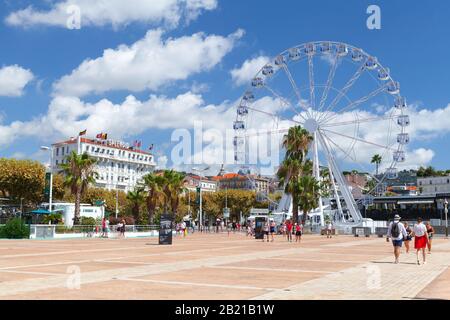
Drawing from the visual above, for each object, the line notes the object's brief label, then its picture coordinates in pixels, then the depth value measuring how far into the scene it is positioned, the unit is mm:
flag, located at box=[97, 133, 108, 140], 144000
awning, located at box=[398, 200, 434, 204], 111438
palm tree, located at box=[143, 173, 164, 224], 58312
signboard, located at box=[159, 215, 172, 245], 30984
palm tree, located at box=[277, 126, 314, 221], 62281
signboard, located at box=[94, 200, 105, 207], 53375
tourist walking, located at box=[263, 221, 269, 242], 38109
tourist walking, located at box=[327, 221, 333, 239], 49372
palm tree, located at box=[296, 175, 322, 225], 59156
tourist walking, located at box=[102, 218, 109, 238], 43188
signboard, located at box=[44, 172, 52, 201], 44531
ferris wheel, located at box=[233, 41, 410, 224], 54094
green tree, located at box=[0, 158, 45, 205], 69750
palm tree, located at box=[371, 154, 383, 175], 162700
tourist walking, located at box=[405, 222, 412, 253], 22539
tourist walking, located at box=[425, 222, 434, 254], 23008
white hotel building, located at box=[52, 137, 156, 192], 142625
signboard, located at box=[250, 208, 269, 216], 72812
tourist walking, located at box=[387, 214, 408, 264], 17547
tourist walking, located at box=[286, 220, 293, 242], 37500
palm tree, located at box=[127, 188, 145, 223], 59875
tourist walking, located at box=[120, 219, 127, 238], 44462
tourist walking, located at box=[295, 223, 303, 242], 35594
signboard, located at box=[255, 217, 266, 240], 41238
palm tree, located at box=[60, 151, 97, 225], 47781
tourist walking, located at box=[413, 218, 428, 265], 17922
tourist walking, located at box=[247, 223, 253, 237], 53028
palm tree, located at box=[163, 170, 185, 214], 59469
